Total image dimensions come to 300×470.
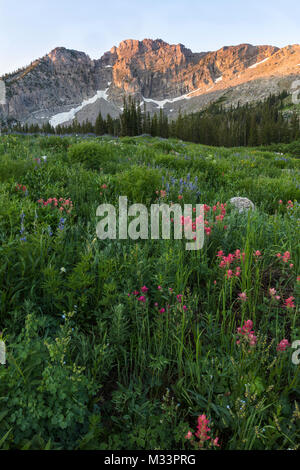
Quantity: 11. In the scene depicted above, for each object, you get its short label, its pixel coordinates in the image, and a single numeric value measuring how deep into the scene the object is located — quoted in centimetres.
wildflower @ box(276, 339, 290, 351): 172
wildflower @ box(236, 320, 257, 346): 170
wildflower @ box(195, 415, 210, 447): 133
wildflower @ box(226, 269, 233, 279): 225
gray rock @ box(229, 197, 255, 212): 429
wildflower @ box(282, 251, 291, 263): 243
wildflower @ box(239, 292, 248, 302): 208
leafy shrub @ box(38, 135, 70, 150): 887
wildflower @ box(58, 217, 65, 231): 272
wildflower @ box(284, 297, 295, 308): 198
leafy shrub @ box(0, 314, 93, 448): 136
